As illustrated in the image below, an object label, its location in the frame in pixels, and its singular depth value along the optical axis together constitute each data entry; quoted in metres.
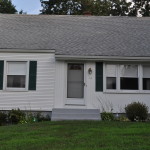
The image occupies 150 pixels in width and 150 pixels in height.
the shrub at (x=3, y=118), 13.94
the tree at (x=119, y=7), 42.64
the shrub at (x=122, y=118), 14.44
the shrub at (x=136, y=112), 13.95
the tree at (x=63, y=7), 40.91
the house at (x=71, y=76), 14.97
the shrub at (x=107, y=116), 14.40
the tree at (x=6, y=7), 40.49
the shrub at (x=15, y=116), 14.05
